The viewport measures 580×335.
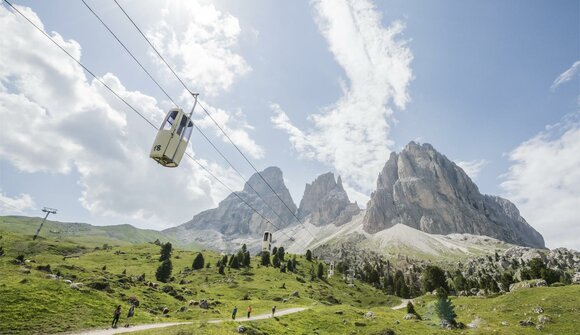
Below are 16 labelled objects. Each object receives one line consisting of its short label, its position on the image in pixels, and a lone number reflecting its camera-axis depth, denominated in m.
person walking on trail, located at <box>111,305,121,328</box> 34.97
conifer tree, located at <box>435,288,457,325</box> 59.14
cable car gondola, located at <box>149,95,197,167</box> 22.09
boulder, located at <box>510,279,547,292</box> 80.44
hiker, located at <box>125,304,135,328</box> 40.44
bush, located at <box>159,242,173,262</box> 155.14
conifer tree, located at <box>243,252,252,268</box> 148.76
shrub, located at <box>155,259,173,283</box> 108.19
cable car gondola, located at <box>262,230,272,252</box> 62.98
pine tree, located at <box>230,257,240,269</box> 143.23
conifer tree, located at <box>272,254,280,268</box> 161.25
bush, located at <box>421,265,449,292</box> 139.12
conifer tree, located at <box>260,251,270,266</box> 159.25
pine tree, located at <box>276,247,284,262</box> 177.62
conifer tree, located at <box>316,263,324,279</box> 155.62
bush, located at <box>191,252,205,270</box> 138.00
